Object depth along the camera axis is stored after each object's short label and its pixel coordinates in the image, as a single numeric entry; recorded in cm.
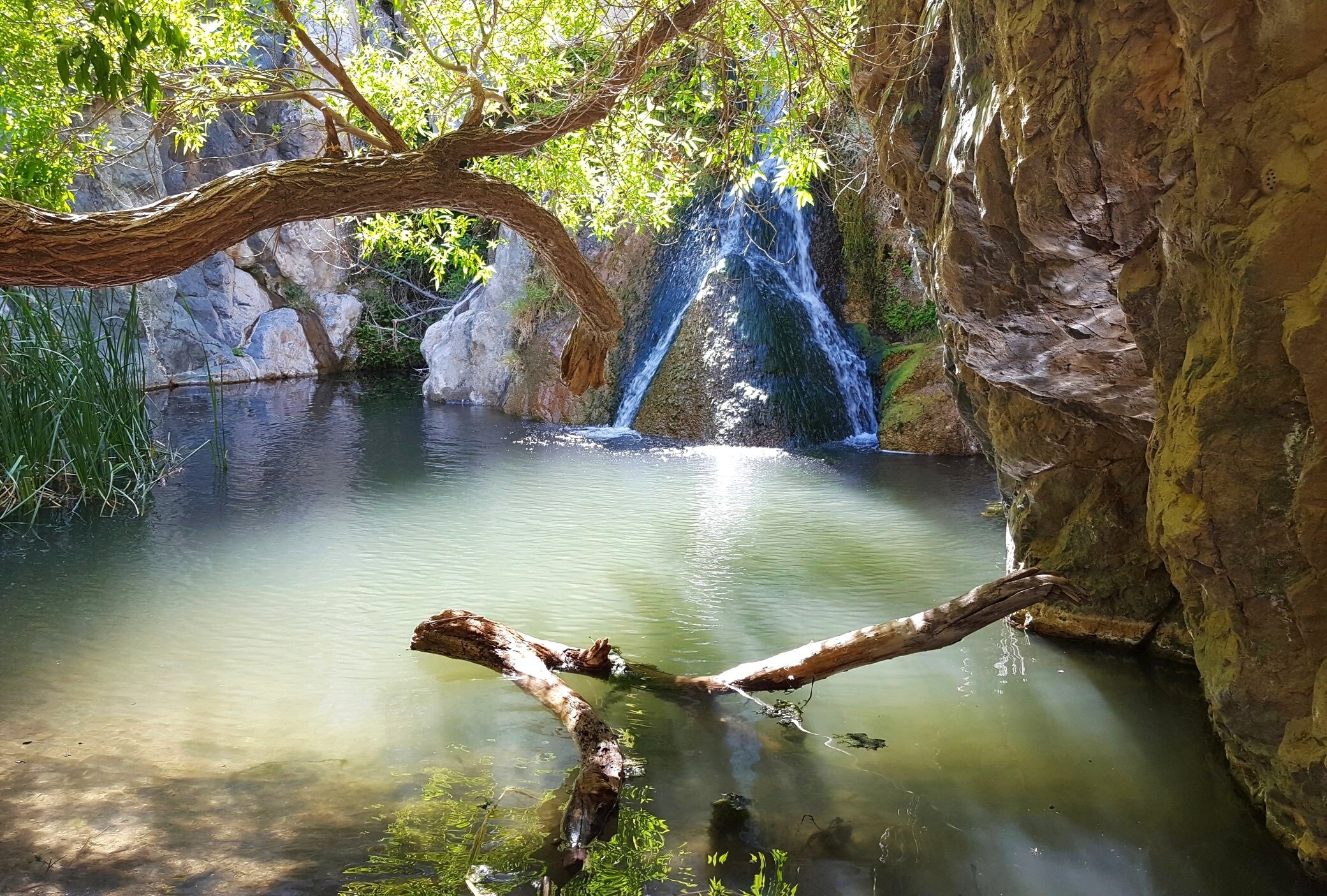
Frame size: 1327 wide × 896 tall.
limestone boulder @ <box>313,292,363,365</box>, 1742
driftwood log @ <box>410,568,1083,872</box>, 308
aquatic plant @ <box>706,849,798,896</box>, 276
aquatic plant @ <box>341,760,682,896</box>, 274
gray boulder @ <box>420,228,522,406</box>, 1386
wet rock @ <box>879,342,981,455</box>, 1009
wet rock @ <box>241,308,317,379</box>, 1625
